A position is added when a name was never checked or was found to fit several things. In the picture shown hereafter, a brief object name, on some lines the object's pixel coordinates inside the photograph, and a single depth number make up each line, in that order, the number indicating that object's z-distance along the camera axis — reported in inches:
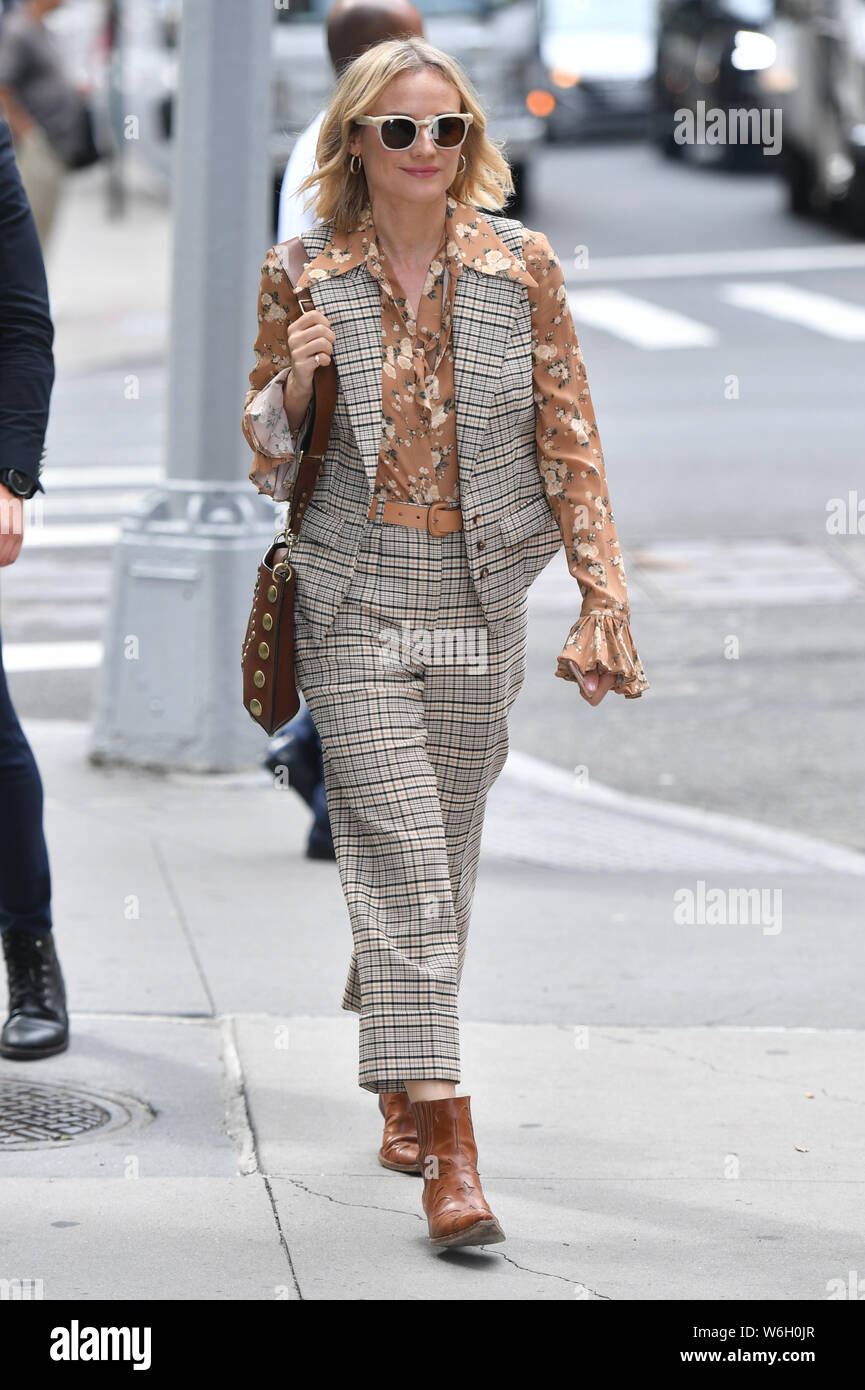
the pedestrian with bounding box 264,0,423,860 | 425.1
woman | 316.2
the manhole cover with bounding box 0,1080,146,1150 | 354.6
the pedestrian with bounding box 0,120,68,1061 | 375.6
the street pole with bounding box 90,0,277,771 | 590.6
